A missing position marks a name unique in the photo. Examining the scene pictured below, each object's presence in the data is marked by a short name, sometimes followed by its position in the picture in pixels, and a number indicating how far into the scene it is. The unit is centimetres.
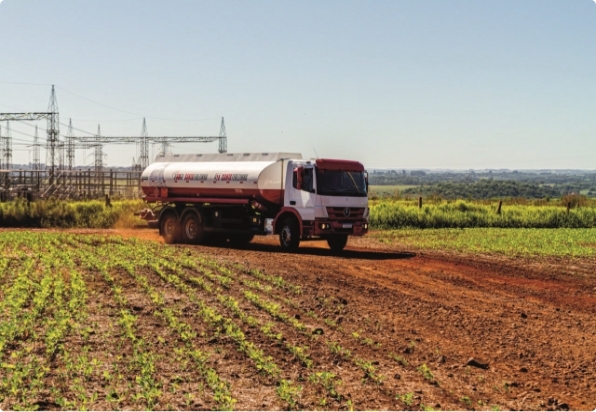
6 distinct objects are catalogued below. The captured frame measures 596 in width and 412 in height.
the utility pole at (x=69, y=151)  8918
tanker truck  2453
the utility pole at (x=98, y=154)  9962
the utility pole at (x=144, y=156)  9566
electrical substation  5744
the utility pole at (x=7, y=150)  8880
